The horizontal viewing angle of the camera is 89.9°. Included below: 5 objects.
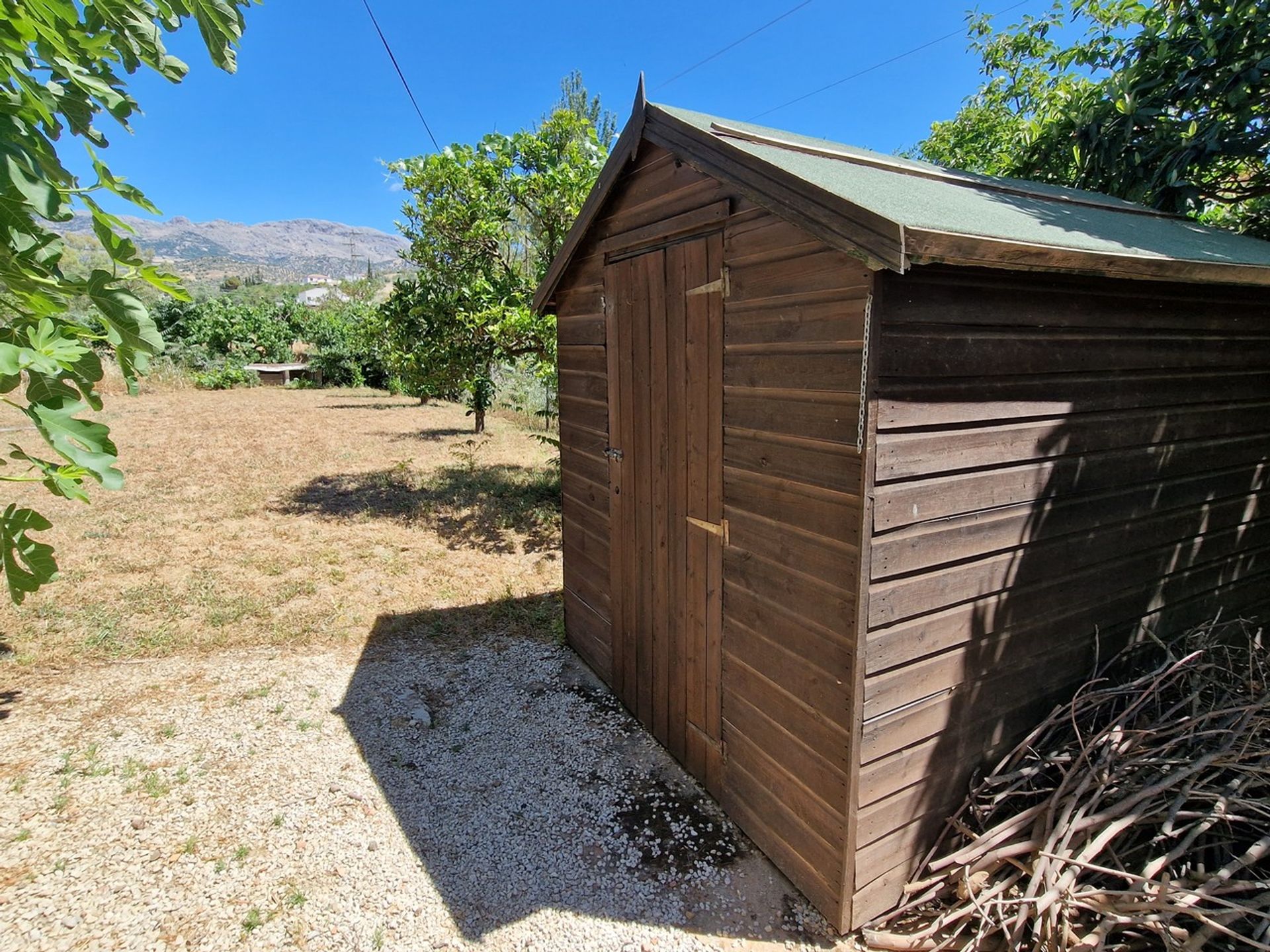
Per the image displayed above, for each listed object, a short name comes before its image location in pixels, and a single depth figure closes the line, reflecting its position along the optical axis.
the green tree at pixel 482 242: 7.00
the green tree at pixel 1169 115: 4.14
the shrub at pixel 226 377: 18.66
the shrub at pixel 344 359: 21.48
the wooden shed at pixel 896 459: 1.98
